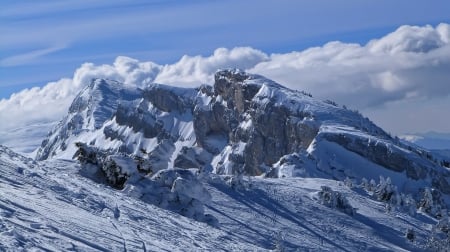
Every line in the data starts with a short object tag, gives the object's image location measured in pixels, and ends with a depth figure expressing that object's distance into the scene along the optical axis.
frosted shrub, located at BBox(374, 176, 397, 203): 93.00
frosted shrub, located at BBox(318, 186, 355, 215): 79.69
